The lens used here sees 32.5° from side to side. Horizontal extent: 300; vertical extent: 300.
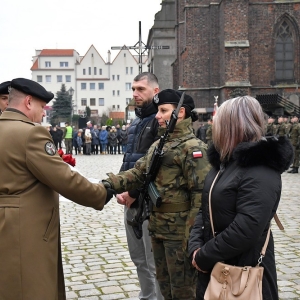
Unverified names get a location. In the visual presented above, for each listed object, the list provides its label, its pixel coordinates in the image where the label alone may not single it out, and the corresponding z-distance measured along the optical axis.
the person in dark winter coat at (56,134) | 30.55
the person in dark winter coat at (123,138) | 31.73
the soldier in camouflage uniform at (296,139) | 18.70
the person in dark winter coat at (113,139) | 32.06
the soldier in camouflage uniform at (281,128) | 20.45
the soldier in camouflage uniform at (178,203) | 3.84
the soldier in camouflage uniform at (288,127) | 19.87
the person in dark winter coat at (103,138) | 32.09
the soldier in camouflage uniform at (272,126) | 21.94
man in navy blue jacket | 4.64
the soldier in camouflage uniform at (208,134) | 23.16
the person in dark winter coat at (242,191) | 2.74
